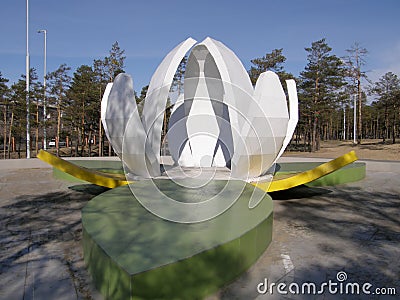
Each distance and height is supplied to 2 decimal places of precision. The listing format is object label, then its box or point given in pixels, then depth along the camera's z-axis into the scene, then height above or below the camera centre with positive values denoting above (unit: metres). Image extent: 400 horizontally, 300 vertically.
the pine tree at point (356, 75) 29.62 +6.73
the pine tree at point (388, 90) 30.20 +5.61
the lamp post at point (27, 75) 19.98 +4.25
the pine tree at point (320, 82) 26.44 +5.46
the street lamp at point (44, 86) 23.61 +4.44
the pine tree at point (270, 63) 29.32 +7.74
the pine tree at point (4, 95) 22.45 +3.39
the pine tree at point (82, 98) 25.14 +3.69
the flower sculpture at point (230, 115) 7.81 +0.71
